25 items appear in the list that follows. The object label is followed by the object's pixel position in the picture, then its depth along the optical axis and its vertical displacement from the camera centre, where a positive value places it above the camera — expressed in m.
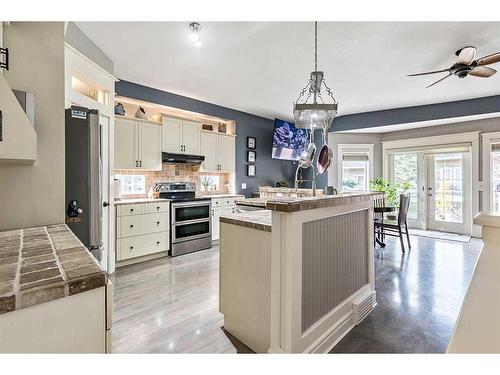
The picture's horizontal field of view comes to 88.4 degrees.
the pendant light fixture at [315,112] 2.10 +0.63
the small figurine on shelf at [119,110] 3.65 +1.09
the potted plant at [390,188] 5.67 -0.04
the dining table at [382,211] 4.16 -0.40
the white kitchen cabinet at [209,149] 4.75 +0.69
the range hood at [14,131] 1.16 +0.25
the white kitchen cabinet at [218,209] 4.62 -0.42
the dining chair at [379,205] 4.69 -0.34
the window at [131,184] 4.04 +0.03
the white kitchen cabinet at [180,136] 4.21 +0.86
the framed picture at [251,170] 5.76 +0.36
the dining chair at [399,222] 4.15 -0.61
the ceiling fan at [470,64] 2.63 +1.34
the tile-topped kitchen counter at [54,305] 0.62 -0.31
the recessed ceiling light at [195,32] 2.42 +1.51
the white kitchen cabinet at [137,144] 3.66 +0.63
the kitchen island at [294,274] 1.54 -0.61
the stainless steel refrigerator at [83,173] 1.78 +0.09
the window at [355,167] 6.49 +0.49
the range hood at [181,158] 4.17 +0.47
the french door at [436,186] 5.49 +0.01
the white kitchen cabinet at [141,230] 3.45 -0.62
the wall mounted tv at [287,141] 5.96 +1.11
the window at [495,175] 5.03 +0.22
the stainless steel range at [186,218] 4.01 -0.53
